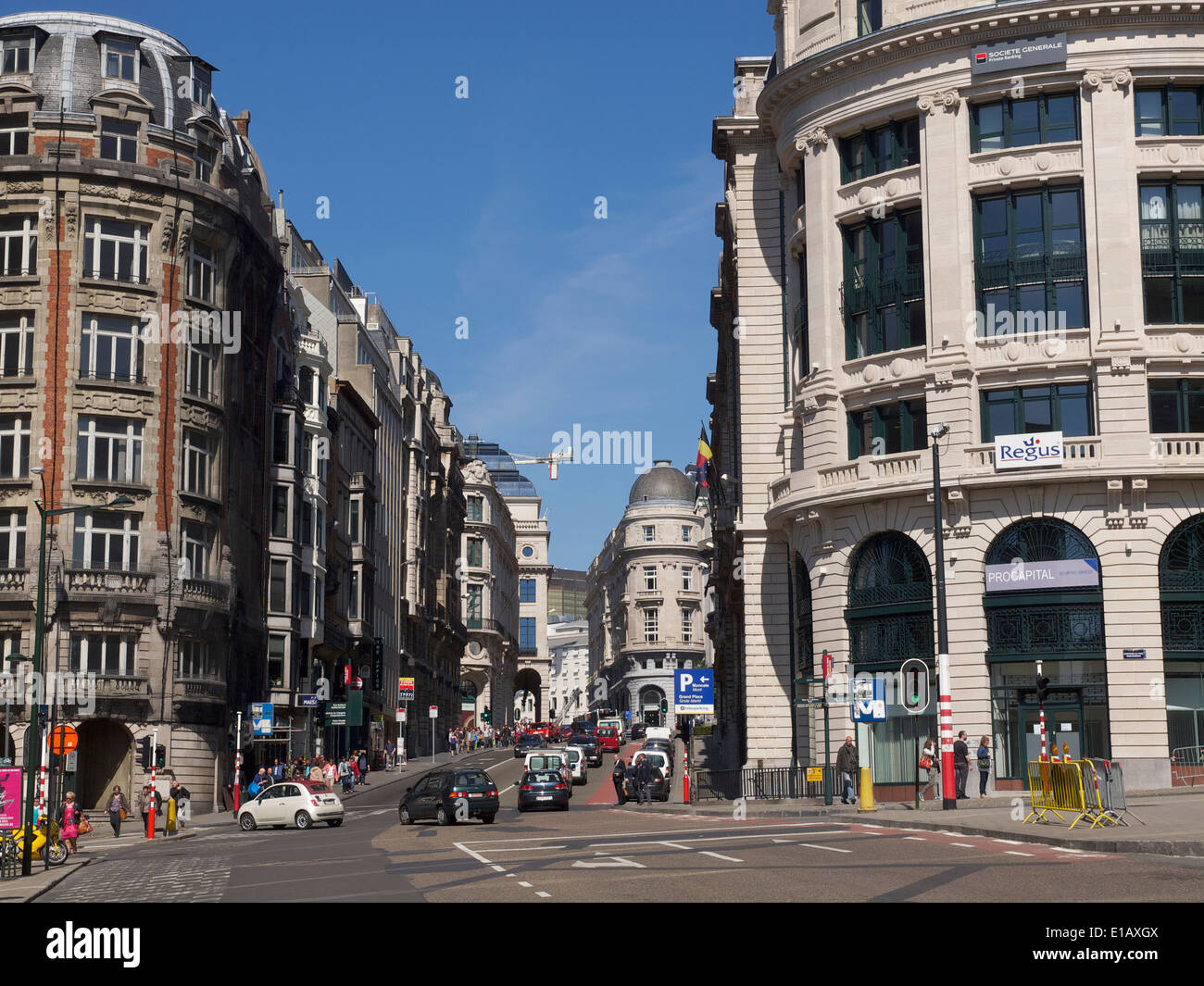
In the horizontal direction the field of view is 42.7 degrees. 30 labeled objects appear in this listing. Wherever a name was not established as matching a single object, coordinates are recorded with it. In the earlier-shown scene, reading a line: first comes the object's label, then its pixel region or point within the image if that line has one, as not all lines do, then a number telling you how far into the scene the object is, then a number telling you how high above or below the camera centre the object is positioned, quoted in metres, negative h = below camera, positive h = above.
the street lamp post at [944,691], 37.38 -0.46
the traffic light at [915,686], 47.78 -0.43
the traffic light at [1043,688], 36.92 -0.41
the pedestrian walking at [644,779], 49.41 -3.32
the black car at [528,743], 95.61 -4.21
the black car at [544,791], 48.05 -3.58
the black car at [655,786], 50.28 -3.64
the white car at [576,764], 67.75 -3.90
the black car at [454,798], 41.78 -3.31
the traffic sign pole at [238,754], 59.00 -2.89
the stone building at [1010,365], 45.88 +9.47
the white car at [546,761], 50.53 -2.84
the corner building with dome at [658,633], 193.50 +5.31
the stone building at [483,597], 163.12 +8.56
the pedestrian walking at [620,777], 52.56 -3.57
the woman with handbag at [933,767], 44.16 -2.71
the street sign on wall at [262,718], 58.88 -1.51
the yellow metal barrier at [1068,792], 29.52 -2.39
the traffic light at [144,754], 50.03 -2.41
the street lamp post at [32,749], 29.92 -1.47
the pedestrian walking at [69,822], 38.22 -3.63
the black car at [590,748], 84.28 -3.97
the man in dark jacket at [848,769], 43.56 -2.72
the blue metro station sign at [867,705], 41.50 -0.88
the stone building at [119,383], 54.69 +10.83
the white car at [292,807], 45.09 -3.79
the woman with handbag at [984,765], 44.69 -2.69
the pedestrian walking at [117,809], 45.66 -3.83
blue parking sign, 46.62 -0.55
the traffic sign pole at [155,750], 51.49 -2.40
